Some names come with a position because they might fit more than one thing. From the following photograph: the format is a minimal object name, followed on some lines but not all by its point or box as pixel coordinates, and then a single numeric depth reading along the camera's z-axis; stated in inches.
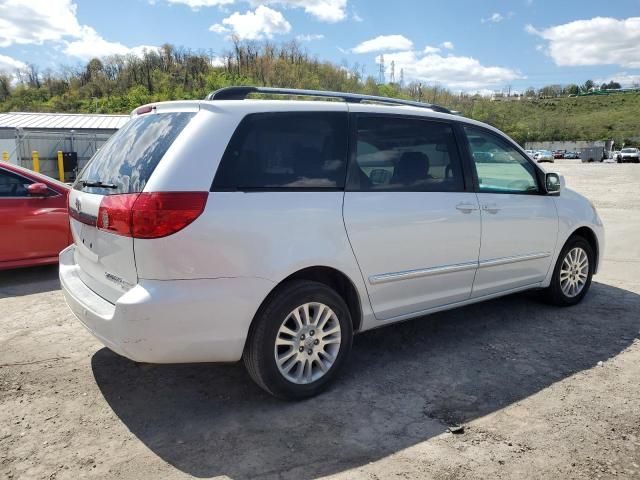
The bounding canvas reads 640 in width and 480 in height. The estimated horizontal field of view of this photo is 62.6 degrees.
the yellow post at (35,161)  856.3
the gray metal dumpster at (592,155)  2588.6
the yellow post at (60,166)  929.5
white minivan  109.7
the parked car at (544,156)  2484.0
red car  234.8
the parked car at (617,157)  2219.5
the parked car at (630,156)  2121.1
